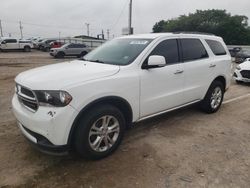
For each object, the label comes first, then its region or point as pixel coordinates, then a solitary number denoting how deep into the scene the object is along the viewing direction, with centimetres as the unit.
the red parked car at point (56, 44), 2230
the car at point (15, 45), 2228
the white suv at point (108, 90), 233
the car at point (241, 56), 1472
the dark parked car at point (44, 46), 2614
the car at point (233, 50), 1956
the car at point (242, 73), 716
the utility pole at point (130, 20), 1793
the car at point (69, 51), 1806
